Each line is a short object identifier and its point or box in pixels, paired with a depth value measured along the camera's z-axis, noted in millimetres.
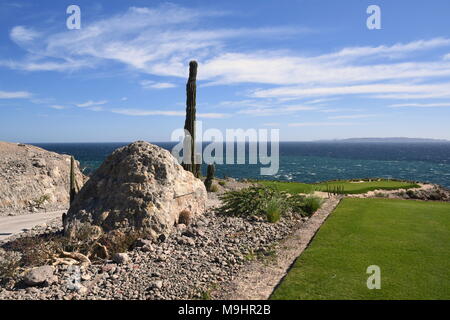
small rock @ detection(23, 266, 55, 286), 6887
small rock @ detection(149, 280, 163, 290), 6680
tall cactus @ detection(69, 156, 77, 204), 12438
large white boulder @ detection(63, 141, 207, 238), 9438
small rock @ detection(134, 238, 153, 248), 8838
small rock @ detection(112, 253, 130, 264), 7980
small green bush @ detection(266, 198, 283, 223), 12037
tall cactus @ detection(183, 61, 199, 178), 17516
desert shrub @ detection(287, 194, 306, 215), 14023
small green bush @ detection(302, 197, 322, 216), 14297
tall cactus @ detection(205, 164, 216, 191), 20656
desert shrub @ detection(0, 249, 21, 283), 7180
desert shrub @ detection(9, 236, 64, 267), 8027
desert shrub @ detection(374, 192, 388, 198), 22083
